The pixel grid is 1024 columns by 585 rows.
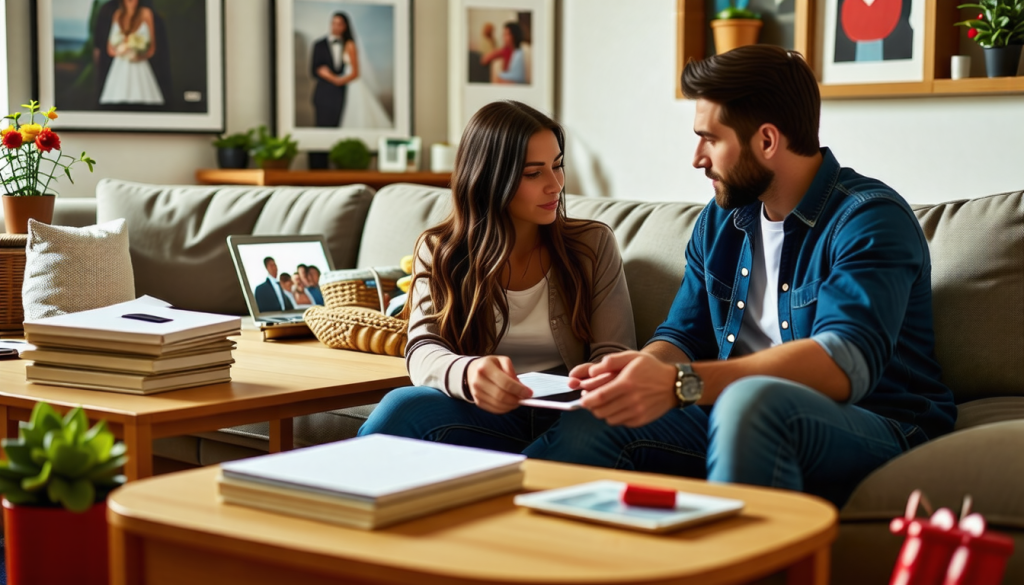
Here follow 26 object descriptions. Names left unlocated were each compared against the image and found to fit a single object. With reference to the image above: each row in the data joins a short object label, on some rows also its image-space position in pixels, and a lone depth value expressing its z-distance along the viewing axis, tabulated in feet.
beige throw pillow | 8.94
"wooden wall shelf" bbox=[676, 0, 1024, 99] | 12.07
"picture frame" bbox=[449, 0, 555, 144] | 16.08
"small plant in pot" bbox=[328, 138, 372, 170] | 15.44
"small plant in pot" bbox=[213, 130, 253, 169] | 14.79
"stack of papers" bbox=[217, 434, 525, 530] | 3.94
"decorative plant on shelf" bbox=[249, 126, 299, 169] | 14.66
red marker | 4.05
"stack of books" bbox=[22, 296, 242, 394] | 6.56
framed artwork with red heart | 12.77
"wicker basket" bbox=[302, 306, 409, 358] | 8.13
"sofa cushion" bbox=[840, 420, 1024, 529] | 5.00
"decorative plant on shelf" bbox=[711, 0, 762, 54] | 14.05
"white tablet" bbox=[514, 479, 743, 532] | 3.87
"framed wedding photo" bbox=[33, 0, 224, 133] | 13.71
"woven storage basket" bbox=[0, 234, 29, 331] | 9.32
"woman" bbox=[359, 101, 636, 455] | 7.08
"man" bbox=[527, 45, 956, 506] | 5.12
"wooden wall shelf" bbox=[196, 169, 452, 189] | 14.37
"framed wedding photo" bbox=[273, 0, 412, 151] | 15.46
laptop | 9.53
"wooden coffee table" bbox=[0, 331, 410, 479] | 6.06
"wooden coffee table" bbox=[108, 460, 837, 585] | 3.50
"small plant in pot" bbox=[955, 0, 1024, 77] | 11.77
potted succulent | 4.71
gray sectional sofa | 5.14
